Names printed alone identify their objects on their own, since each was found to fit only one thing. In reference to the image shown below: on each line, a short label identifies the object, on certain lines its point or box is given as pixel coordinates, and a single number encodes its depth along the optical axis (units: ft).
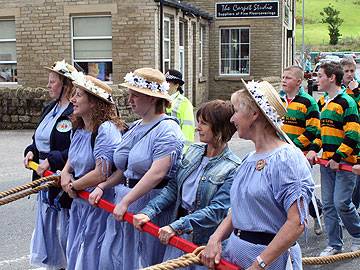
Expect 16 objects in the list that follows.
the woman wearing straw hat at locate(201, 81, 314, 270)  10.04
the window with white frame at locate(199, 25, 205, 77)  92.17
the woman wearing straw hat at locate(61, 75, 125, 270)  15.53
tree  288.71
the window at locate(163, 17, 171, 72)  71.26
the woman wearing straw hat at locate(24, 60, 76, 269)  17.28
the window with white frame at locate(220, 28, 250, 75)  96.63
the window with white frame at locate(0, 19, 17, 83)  72.02
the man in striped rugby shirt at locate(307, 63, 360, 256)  20.42
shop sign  92.79
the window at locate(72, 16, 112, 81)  67.92
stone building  66.44
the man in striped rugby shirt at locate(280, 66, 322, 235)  22.36
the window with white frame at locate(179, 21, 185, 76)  79.82
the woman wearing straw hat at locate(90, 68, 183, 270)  14.01
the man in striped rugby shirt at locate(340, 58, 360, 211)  25.62
